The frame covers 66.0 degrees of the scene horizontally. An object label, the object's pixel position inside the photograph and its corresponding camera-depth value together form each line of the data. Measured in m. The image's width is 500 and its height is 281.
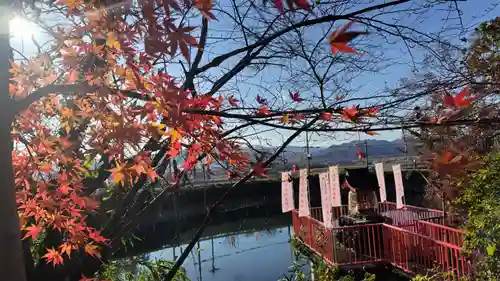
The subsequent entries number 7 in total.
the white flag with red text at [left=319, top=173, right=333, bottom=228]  7.24
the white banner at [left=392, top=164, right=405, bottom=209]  8.42
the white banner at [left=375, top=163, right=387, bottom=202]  8.75
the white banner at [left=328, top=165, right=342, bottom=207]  7.64
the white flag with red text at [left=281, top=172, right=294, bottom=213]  8.14
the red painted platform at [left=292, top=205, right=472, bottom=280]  5.29
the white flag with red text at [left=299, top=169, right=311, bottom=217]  7.63
